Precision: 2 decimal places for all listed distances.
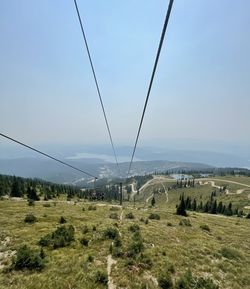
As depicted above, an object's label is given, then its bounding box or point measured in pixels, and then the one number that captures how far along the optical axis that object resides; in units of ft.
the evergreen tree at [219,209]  402.64
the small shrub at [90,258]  72.39
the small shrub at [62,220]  120.22
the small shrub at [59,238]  82.99
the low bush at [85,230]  101.76
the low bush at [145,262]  71.67
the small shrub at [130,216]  150.10
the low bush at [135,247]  78.89
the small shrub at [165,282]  61.96
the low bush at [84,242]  86.58
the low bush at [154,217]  158.97
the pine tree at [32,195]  295.56
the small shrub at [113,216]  147.11
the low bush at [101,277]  60.44
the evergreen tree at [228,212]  381.23
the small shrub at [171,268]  70.44
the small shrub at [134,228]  111.02
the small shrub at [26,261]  65.10
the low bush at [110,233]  95.55
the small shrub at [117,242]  86.80
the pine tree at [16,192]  327.57
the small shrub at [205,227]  139.13
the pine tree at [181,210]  196.54
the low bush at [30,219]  114.47
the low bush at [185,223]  141.04
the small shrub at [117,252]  77.97
